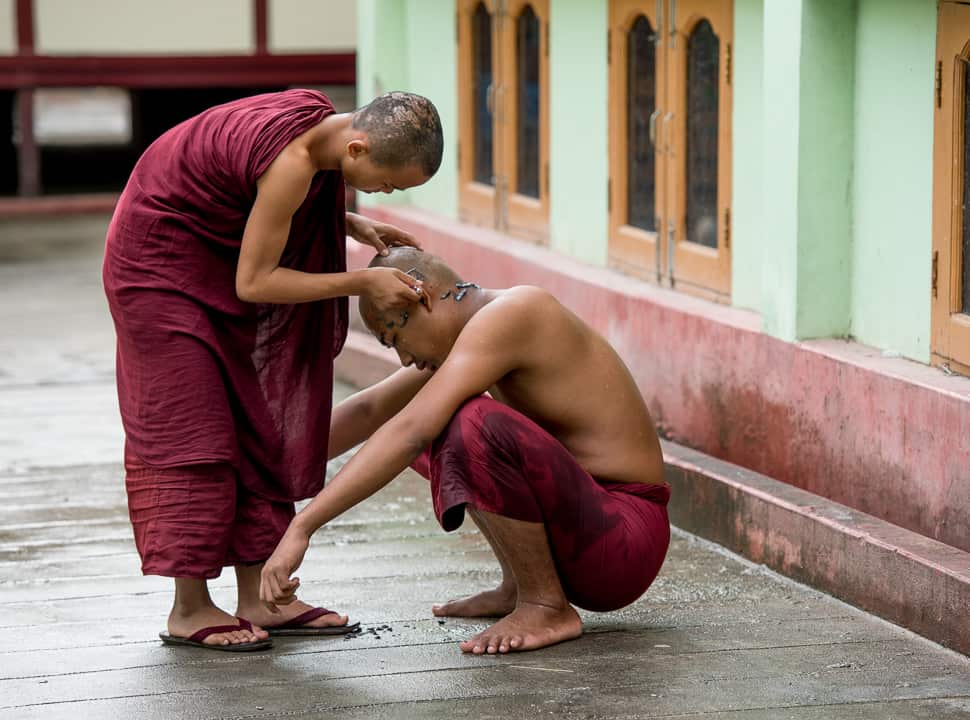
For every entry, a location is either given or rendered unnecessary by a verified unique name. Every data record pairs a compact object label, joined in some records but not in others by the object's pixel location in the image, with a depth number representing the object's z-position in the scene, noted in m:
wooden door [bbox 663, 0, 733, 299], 11.20
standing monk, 7.59
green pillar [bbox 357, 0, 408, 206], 16.70
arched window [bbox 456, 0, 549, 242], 14.32
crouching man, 7.45
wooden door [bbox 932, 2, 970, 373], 8.58
